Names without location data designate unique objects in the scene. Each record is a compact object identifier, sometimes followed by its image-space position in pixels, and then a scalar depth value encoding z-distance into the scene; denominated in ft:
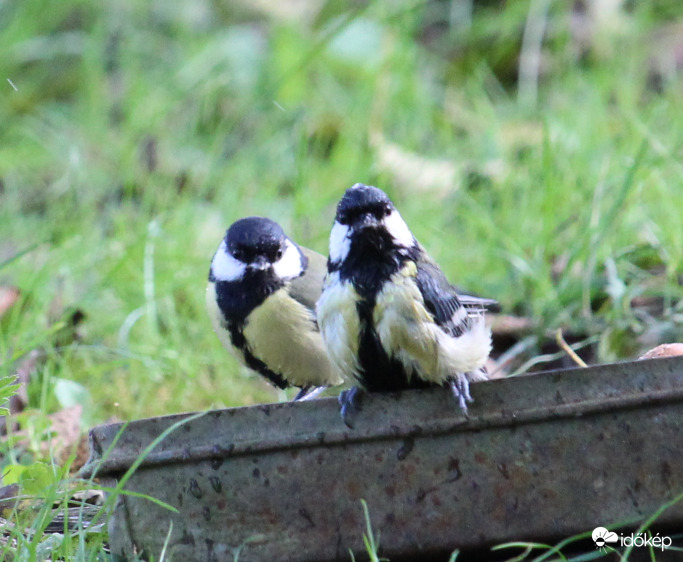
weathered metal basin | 18.49
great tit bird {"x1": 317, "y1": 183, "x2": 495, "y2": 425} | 18.62
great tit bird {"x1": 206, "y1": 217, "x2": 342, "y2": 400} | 18.97
